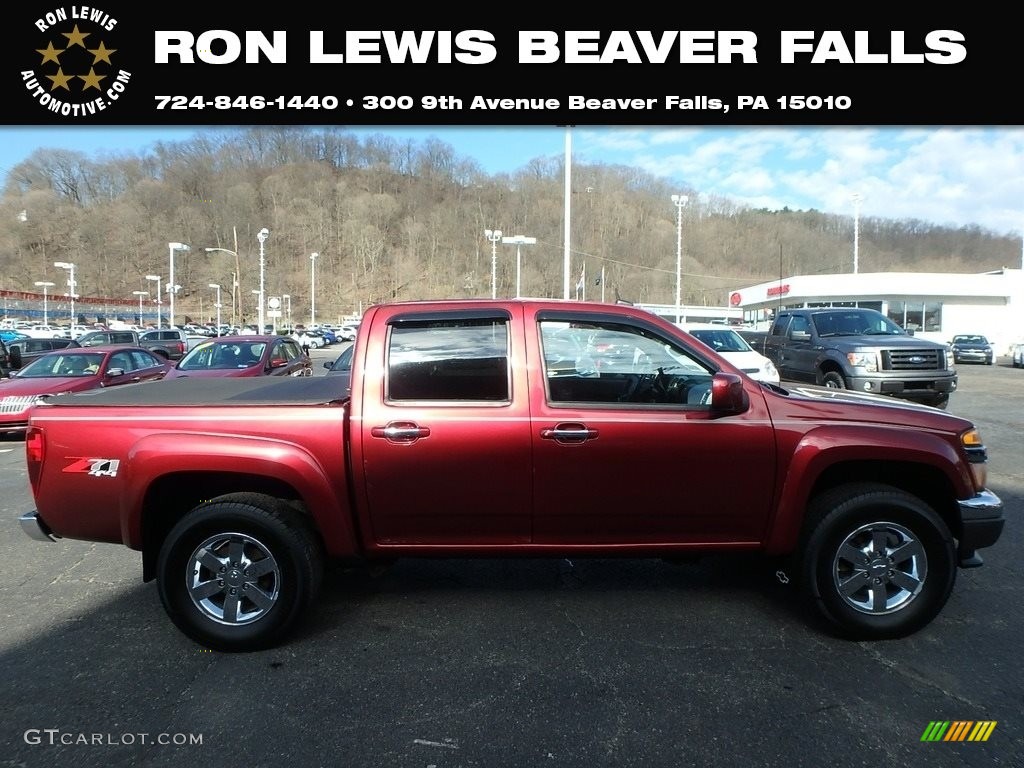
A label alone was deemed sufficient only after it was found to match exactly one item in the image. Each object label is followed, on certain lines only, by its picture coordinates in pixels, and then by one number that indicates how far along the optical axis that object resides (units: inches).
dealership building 1626.5
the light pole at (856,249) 2060.8
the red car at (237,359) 465.1
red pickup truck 138.2
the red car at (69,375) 423.8
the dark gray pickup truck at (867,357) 423.8
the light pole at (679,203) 1987.0
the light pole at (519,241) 1021.6
